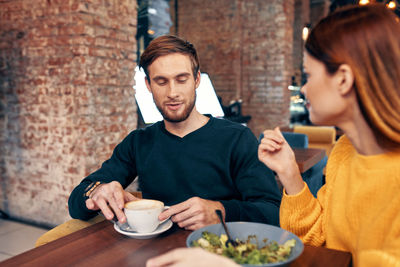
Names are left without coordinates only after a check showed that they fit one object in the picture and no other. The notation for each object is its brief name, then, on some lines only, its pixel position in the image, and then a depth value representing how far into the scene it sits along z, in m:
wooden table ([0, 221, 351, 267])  0.86
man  1.39
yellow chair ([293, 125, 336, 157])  4.64
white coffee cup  0.97
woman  0.78
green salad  0.74
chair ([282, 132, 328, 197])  2.77
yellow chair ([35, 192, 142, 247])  1.26
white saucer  0.98
